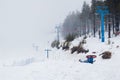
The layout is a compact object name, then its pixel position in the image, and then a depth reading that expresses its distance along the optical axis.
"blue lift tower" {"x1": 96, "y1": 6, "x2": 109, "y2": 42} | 29.95
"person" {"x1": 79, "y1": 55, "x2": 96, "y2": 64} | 18.26
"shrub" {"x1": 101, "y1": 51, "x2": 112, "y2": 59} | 19.34
